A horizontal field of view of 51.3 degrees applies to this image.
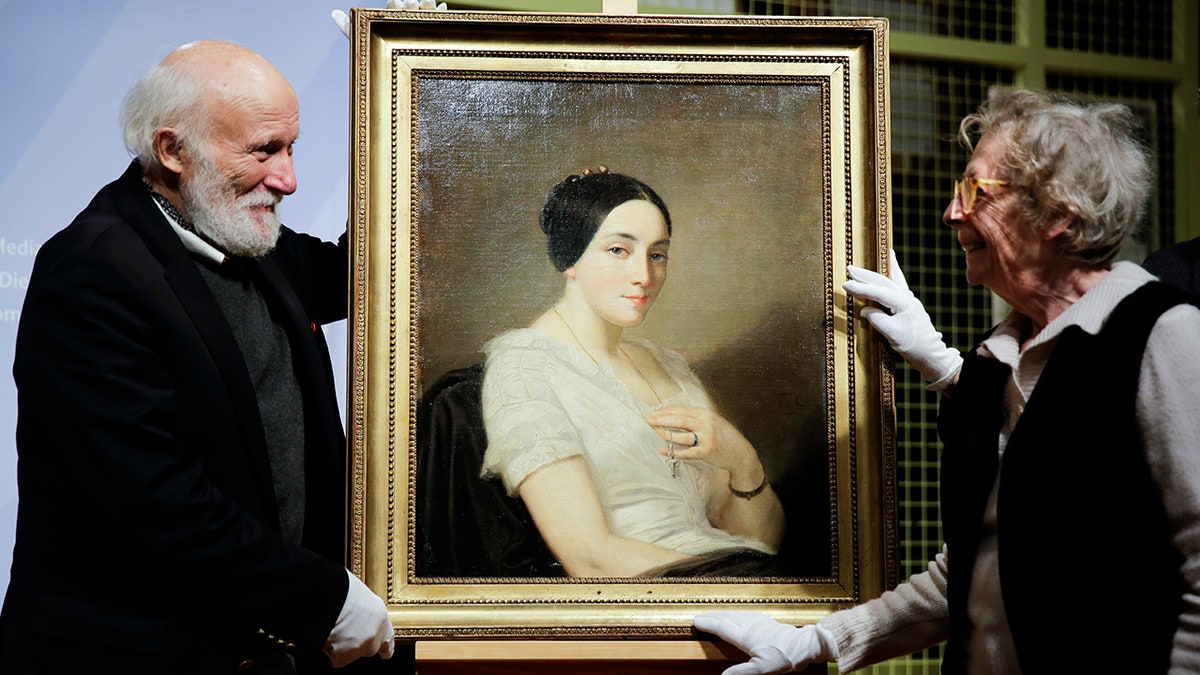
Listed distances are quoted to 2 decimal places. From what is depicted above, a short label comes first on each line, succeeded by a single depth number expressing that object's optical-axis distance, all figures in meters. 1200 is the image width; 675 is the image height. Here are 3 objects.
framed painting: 2.19
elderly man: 2.00
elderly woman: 1.79
